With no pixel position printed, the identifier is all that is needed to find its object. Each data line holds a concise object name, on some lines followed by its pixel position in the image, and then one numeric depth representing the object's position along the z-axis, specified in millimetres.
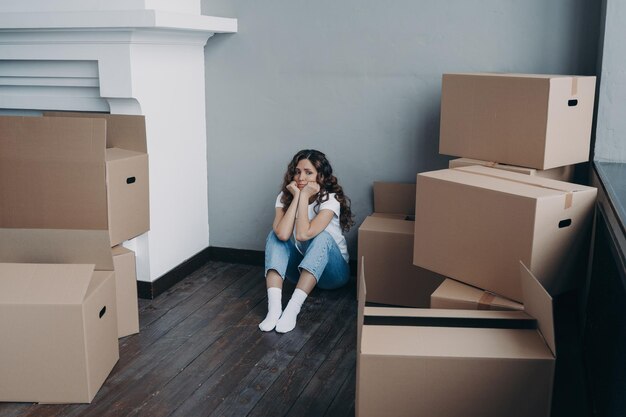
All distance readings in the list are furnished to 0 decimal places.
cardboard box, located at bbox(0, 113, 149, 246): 2408
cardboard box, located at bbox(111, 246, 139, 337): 2500
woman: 2867
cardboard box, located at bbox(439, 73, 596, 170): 2342
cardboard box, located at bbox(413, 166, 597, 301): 2033
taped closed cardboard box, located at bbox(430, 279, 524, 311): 2064
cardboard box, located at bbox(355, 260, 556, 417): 1572
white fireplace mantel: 2707
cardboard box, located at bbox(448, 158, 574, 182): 2404
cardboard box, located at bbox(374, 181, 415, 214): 3082
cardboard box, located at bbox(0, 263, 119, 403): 2027
